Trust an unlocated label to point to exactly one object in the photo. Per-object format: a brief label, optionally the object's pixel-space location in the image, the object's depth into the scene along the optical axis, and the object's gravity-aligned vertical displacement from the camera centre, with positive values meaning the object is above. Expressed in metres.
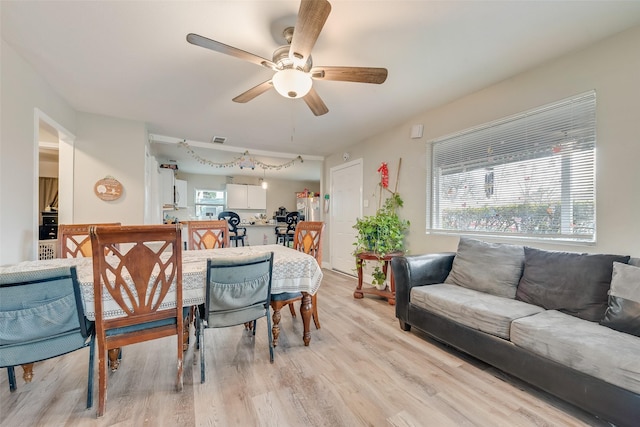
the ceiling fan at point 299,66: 1.46 +1.01
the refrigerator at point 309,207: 6.15 +0.15
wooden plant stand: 3.26 -0.89
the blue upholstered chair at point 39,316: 1.22 -0.53
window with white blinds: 2.07 +0.37
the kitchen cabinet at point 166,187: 5.11 +0.49
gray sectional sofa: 1.31 -0.68
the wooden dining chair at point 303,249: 2.10 -0.41
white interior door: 4.64 +0.05
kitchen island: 6.54 -0.58
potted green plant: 3.37 -0.29
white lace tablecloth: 1.48 -0.43
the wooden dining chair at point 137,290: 1.41 -0.47
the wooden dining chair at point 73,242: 2.38 -0.30
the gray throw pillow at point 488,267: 2.16 -0.48
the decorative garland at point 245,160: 4.44 +1.12
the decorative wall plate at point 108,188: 3.28 +0.28
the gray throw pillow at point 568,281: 1.71 -0.49
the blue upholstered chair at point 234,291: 1.67 -0.54
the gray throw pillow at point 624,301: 1.47 -0.51
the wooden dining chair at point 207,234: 3.00 -0.28
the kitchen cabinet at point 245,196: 7.84 +0.47
